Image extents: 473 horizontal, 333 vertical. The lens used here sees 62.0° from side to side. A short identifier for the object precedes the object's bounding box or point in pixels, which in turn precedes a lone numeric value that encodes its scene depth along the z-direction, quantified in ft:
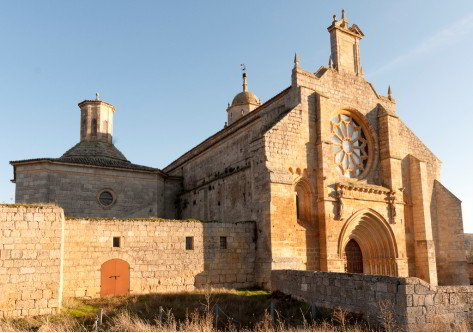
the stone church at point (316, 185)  52.49
